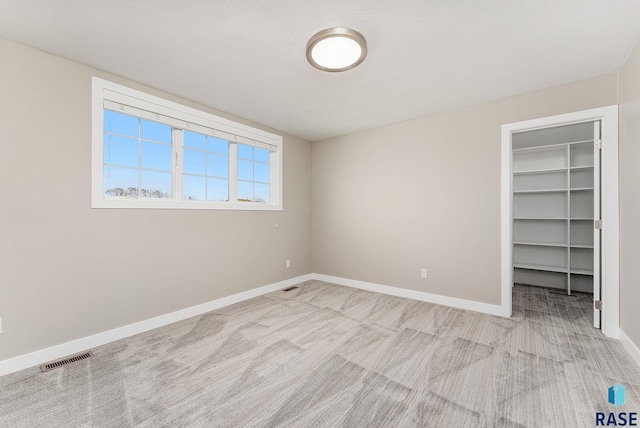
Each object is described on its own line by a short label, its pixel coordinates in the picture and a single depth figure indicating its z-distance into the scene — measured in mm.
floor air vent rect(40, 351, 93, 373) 2023
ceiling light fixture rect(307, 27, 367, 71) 1841
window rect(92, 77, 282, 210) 2504
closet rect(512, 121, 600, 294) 3873
